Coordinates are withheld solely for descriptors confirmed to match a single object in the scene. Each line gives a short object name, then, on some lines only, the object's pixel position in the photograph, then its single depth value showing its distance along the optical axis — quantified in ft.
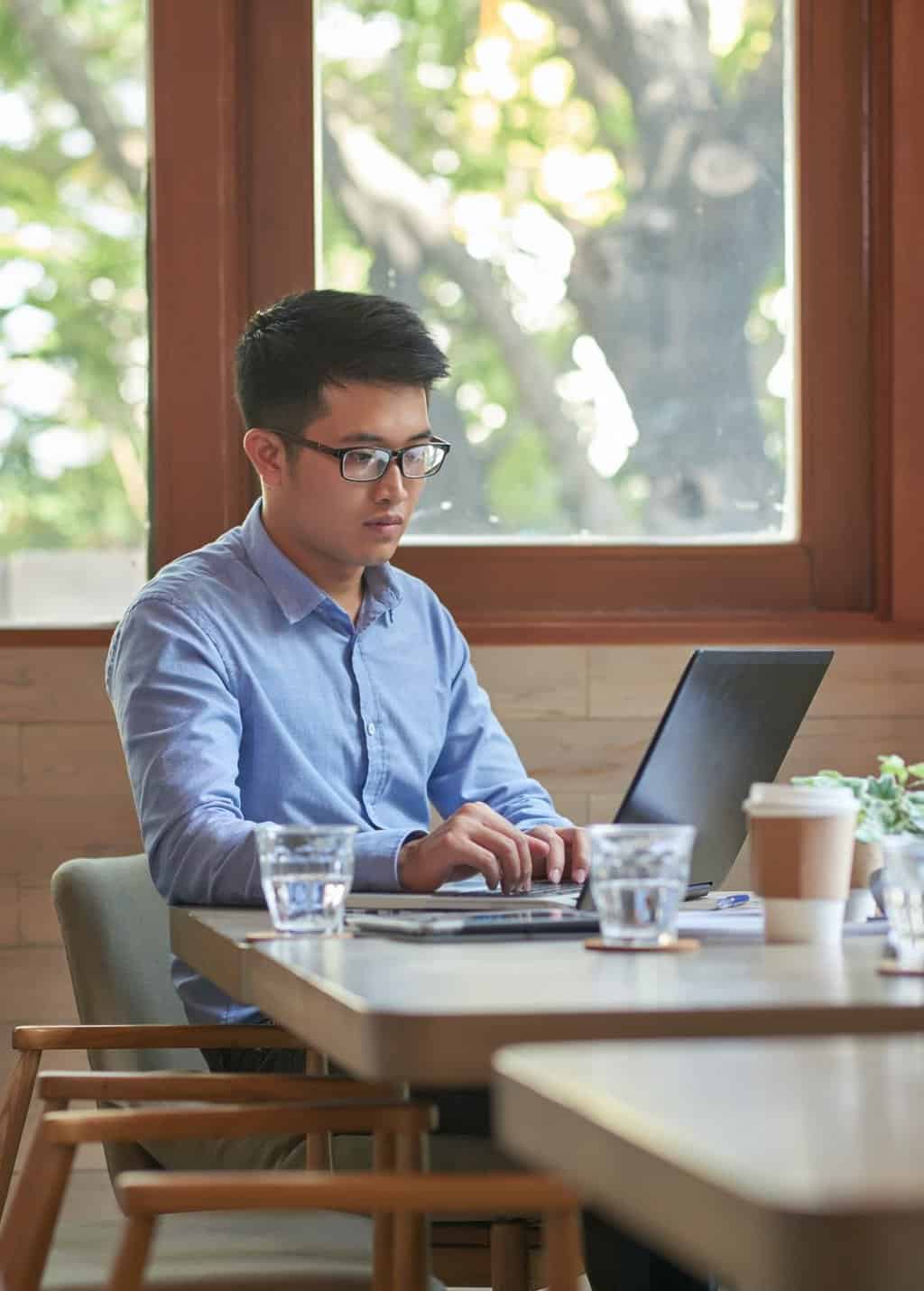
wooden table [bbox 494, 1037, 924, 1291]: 5.67
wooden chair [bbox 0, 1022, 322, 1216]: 11.03
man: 12.21
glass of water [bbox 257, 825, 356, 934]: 10.45
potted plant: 10.86
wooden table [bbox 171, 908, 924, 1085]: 9.02
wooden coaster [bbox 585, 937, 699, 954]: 10.07
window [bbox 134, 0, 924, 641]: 15.32
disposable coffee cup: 10.27
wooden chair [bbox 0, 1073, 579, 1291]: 8.91
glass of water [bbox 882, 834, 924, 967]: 9.82
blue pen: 11.49
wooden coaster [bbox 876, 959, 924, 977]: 9.64
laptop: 10.65
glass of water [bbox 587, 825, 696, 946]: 9.98
